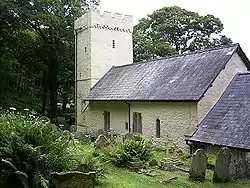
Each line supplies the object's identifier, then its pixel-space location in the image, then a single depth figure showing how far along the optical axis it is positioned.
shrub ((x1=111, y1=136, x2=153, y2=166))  12.28
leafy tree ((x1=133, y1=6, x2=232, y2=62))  37.94
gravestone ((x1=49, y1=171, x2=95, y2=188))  7.76
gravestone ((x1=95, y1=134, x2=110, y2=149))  14.39
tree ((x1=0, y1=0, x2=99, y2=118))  28.17
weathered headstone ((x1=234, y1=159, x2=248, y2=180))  11.56
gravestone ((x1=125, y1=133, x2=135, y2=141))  15.27
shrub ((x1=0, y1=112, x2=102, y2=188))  7.80
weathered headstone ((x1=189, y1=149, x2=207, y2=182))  10.95
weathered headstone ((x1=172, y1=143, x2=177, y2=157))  15.51
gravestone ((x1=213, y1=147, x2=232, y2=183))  11.02
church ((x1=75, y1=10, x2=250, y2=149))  16.78
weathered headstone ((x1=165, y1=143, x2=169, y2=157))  15.63
